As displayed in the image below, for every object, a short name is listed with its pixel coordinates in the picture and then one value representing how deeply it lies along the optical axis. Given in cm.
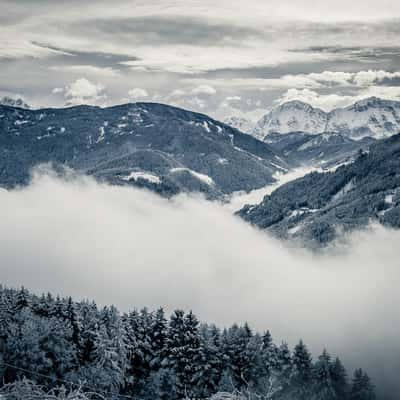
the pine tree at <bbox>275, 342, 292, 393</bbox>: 8462
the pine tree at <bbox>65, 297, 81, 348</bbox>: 7441
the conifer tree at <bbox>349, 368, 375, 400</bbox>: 8875
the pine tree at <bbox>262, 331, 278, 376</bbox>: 8244
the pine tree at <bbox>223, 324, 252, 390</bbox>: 8056
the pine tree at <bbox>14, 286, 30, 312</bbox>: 7872
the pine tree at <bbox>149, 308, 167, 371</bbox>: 7888
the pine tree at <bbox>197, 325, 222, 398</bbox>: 7762
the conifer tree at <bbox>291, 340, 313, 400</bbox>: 8475
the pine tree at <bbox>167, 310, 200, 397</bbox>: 7781
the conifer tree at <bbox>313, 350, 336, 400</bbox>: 8581
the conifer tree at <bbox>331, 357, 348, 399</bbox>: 8838
